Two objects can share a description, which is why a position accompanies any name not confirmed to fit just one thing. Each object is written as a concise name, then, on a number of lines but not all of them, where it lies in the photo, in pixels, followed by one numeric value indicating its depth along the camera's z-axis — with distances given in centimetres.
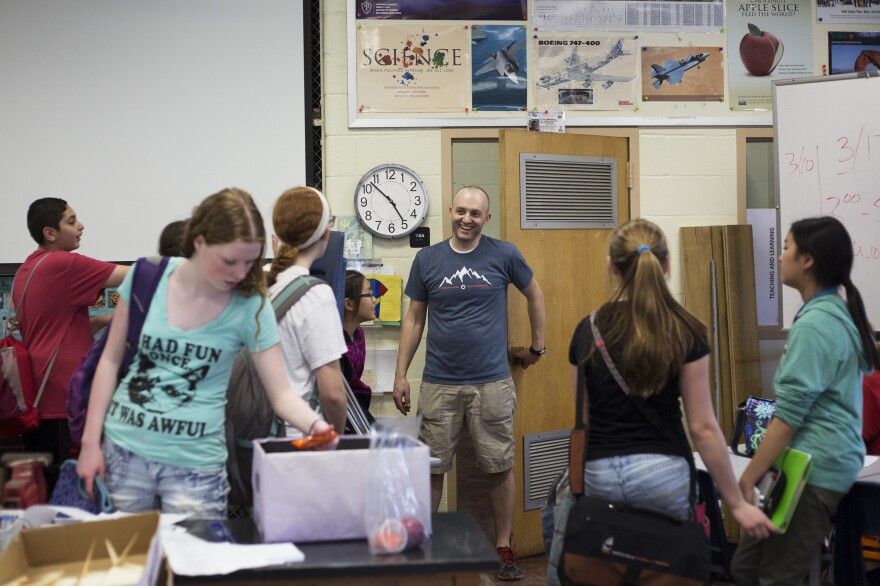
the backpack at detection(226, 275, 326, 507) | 215
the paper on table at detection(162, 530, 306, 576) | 161
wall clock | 411
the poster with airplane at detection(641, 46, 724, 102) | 425
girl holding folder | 218
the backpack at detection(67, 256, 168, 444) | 194
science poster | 411
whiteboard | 375
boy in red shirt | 310
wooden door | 386
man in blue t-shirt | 364
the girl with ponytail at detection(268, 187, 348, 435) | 221
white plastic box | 171
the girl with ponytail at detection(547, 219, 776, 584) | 197
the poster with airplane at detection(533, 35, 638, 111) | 419
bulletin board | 412
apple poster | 429
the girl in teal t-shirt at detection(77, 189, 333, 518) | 188
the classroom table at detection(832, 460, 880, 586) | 239
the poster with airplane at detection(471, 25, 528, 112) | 416
